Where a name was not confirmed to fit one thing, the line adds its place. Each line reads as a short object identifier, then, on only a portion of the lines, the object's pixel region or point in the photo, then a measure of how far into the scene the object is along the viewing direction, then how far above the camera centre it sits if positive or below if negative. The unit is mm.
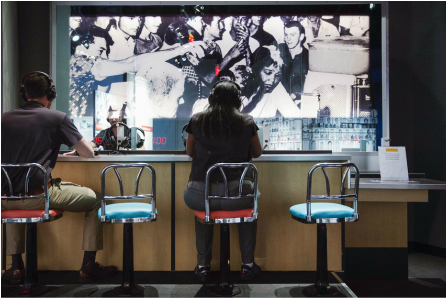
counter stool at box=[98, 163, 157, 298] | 1958 -442
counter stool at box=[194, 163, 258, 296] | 1946 -444
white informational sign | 2670 -149
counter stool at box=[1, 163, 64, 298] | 1969 -458
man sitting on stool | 2076 -78
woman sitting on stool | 2033 +15
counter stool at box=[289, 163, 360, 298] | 1978 -443
